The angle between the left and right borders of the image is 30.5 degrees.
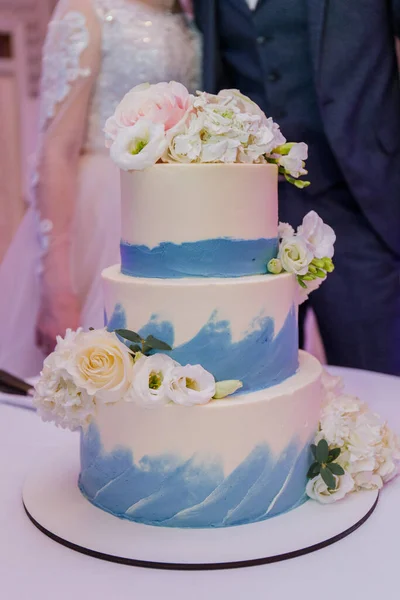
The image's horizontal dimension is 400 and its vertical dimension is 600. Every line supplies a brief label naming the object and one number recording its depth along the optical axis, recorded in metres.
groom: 1.86
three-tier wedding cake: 1.06
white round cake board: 0.98
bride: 1.96
